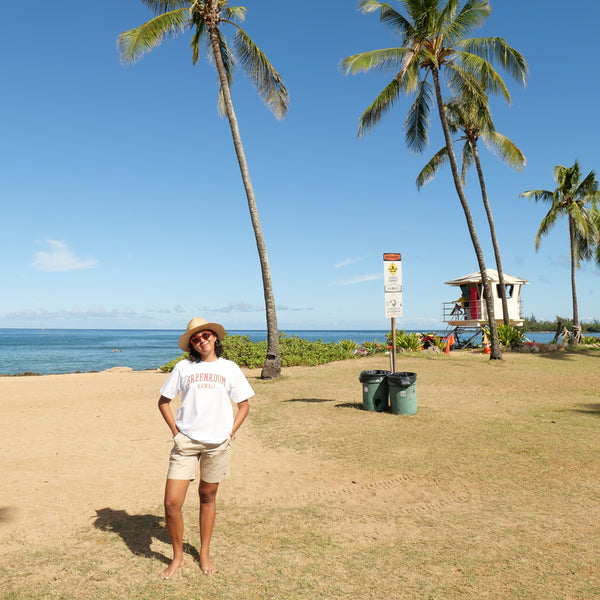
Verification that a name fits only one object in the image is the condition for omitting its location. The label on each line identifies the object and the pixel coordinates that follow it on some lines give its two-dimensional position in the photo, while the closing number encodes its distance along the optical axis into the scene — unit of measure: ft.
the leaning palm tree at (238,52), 45.70
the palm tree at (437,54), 55.62
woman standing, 11.71
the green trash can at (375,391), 32.42
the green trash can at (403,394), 30.78
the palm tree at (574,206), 93.56
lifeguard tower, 104.47
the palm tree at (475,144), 62.42
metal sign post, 32.78
